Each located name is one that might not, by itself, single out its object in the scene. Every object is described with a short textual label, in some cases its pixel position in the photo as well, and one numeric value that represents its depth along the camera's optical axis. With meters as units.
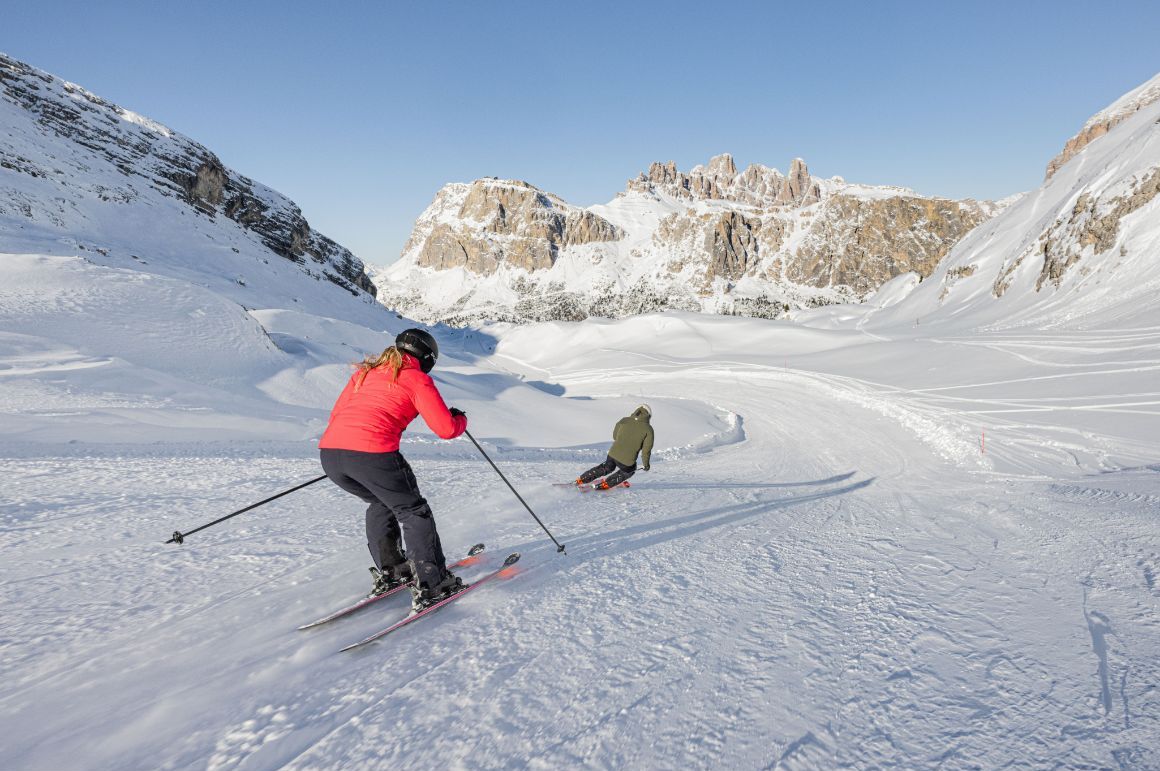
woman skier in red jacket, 3.75
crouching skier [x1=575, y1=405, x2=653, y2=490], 8.39
